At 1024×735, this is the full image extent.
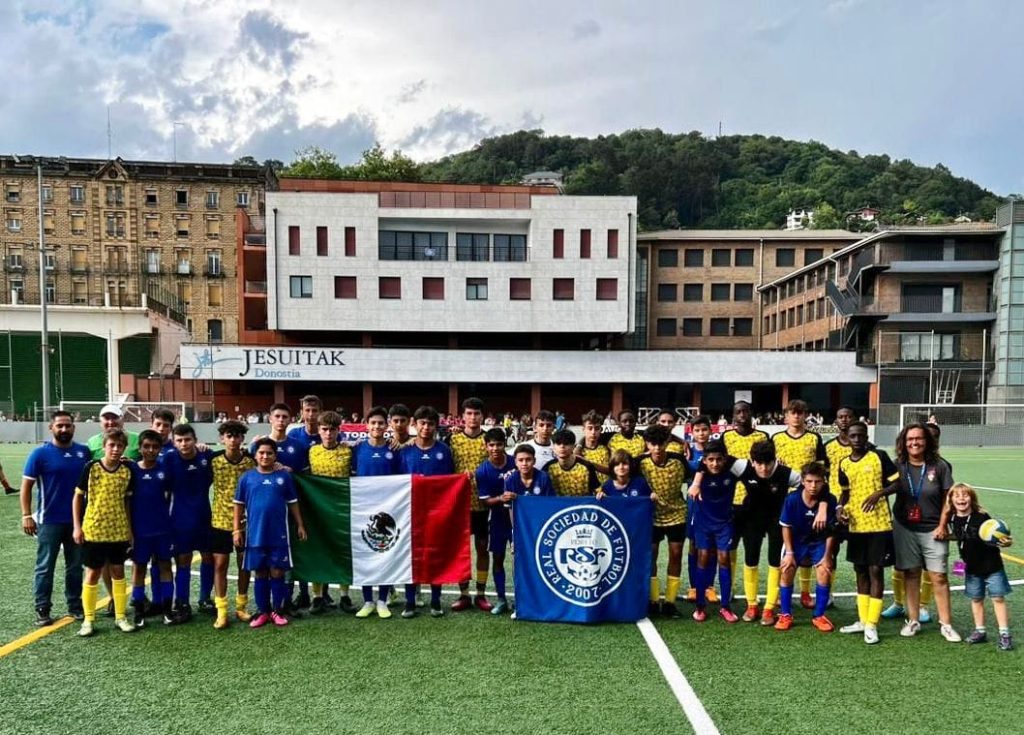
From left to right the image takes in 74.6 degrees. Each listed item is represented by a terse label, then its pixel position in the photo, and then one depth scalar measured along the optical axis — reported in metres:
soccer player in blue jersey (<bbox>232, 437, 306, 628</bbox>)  6.13
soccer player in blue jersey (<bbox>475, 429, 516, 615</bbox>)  6.59
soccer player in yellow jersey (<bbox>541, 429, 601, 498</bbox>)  6.66
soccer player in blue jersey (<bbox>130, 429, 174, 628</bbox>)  6.11
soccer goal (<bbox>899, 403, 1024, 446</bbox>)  28.16
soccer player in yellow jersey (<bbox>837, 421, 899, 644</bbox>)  5.93
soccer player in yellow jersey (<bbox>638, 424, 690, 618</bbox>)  6.57
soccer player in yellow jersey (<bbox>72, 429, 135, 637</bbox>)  5.97
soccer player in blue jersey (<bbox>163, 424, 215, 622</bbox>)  6.24
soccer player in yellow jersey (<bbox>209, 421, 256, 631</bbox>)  6.26
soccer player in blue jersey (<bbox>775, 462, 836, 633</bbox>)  6.07
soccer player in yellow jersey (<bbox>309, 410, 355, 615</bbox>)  6.91
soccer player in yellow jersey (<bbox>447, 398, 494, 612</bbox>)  6.77
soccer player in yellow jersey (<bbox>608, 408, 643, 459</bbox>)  7.63
